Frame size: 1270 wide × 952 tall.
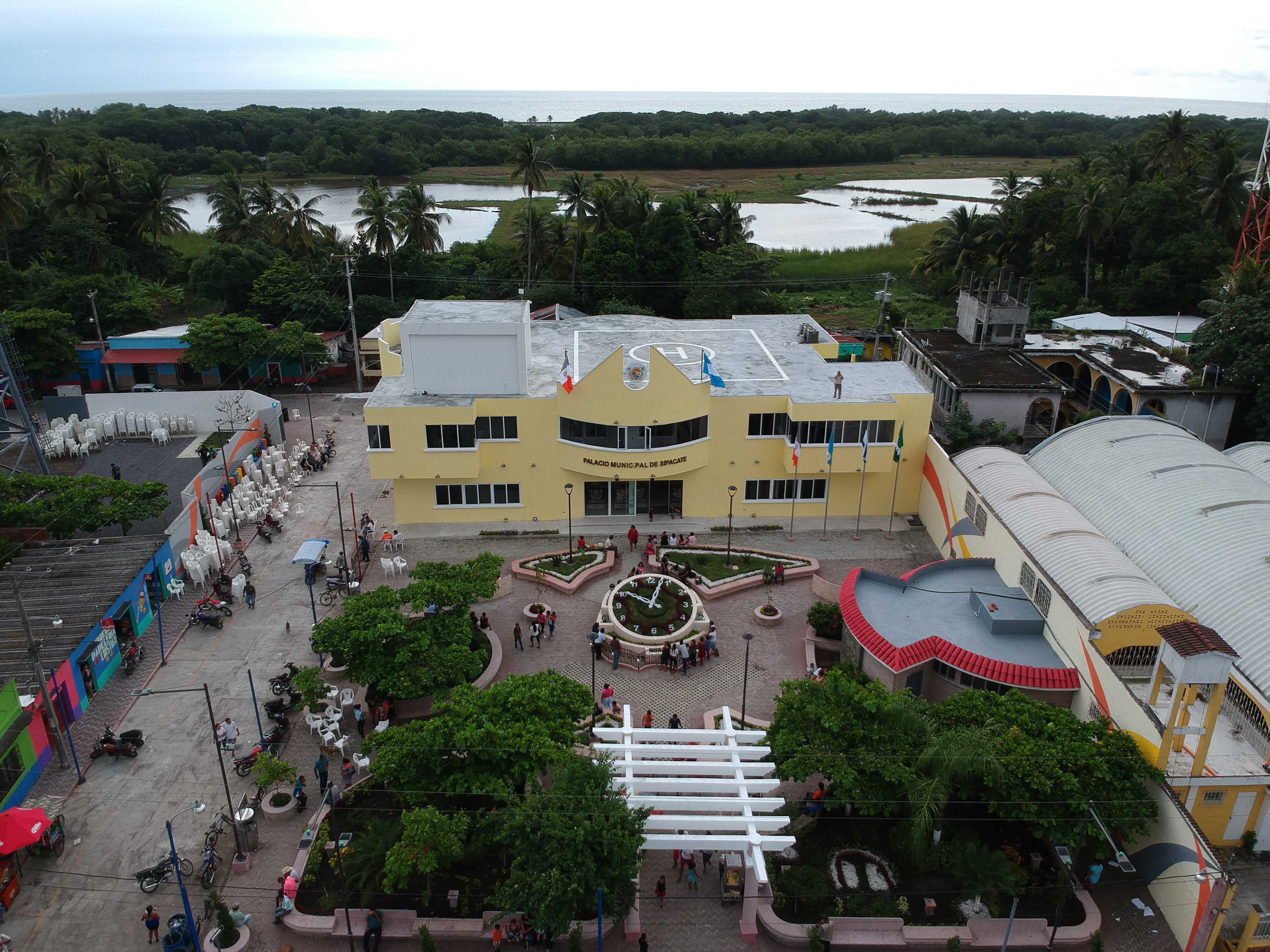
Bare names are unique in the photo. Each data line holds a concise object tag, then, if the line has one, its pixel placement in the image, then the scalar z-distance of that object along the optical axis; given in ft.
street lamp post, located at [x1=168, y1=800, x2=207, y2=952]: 69.97
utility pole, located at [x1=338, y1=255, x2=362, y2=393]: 193.88
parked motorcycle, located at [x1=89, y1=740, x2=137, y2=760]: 89.56
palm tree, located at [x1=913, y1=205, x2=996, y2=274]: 238.48
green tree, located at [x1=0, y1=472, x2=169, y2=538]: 115.14
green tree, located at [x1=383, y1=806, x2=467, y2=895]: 69.56
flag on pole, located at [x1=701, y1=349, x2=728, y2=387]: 129.90
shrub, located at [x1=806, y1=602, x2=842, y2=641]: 109.70
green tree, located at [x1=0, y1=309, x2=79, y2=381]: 185.16
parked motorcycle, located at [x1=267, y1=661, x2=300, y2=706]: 98.32
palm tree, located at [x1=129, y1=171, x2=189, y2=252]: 247.50
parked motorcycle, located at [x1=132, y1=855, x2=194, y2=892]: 75.00
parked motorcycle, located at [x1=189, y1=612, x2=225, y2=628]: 111.65
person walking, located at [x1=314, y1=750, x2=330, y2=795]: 85.25
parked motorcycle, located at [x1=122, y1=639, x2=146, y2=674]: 103.30
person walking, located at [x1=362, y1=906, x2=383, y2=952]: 70.18
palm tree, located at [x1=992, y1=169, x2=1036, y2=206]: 249.34
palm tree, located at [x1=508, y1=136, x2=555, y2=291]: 234.17
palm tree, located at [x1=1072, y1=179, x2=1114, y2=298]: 217.36
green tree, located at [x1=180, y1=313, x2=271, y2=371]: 189.06
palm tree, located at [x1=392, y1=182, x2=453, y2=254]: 237.66
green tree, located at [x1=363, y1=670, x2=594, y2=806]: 74.90
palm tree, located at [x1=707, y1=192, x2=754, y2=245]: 251.80
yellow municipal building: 129.29
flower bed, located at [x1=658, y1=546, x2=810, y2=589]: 122.42
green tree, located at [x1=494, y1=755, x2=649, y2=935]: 65.62
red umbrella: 73.20
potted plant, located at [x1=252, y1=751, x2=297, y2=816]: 81.25
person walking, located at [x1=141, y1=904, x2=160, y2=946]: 70.18
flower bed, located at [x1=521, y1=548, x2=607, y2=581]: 122.11
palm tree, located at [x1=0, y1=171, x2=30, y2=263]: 218.18
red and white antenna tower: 168.76
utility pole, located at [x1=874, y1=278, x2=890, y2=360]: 179.52
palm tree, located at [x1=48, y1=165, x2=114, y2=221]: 240.12
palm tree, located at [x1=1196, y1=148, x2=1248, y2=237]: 212.23
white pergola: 72.84
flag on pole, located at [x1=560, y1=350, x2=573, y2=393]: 127.54
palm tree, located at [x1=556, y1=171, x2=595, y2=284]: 236.84
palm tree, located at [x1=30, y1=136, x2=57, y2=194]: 243.40
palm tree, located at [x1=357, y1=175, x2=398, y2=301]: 230.07
